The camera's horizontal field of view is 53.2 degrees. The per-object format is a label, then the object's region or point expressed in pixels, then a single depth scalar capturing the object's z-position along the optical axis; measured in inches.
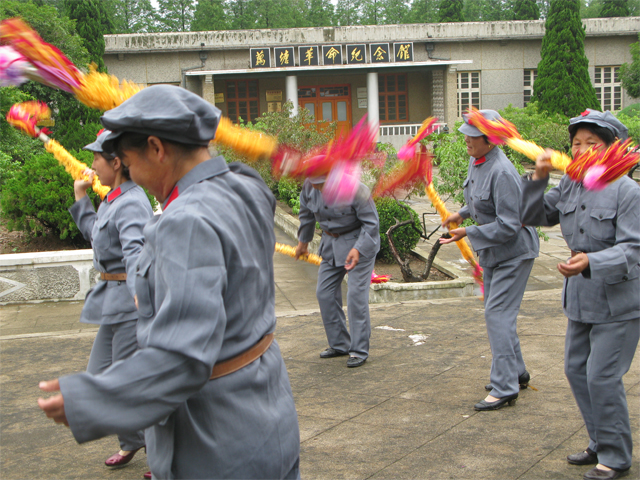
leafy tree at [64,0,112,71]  827.4
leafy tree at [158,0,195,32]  1653.5
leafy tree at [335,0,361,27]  1887.3
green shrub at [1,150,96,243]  343.9
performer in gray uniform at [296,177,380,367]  217.5
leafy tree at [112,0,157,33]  1652.3
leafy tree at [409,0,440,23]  1814.7
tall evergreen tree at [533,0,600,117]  932.0
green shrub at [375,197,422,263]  371.9
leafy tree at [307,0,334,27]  1787.6
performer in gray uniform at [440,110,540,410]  172.7
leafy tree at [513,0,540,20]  1416.1
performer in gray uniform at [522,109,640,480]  127.8
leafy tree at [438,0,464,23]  1317.7
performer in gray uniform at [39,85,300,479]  59.1
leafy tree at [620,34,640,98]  965.8
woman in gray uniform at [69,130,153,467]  139.1
